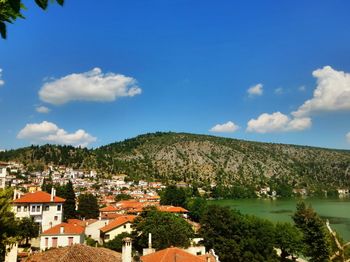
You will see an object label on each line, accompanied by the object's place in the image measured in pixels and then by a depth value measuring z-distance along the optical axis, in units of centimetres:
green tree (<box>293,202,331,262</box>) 4047
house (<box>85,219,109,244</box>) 5203
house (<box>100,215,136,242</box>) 4991
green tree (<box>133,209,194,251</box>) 4231
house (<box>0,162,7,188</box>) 4769
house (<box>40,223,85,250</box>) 3878
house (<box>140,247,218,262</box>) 2680
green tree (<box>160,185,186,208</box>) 9896
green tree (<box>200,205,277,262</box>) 4062
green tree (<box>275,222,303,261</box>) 4747
